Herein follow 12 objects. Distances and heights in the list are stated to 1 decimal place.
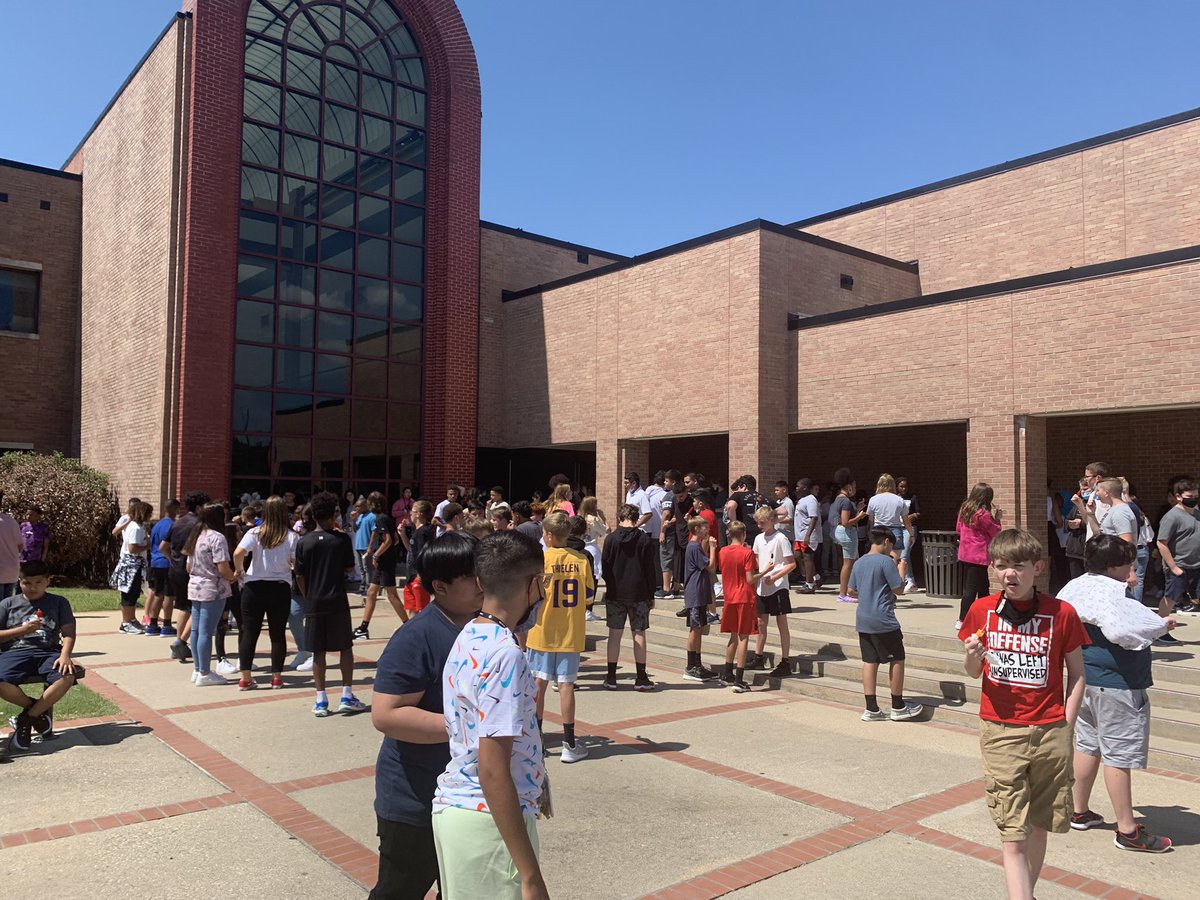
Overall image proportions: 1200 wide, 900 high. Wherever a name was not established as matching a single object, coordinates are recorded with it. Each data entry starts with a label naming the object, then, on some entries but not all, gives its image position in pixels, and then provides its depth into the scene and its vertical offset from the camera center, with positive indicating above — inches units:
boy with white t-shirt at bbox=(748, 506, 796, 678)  359.9 -42.6
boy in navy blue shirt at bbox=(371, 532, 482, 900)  111.5 -35.8
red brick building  594.2 +134.7
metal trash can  534.3 -55.8
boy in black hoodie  337.7 -38.1
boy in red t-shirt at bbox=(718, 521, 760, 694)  346.6 -46.4
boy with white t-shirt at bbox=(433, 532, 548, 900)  94.3 -31.3
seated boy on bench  256.7 -52.4
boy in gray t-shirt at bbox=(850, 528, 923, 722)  301.3 -51.7
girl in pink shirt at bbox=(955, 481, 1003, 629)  382.6 -26.5
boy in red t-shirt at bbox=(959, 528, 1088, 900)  147.8 -39.3
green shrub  652.1 -26.9
